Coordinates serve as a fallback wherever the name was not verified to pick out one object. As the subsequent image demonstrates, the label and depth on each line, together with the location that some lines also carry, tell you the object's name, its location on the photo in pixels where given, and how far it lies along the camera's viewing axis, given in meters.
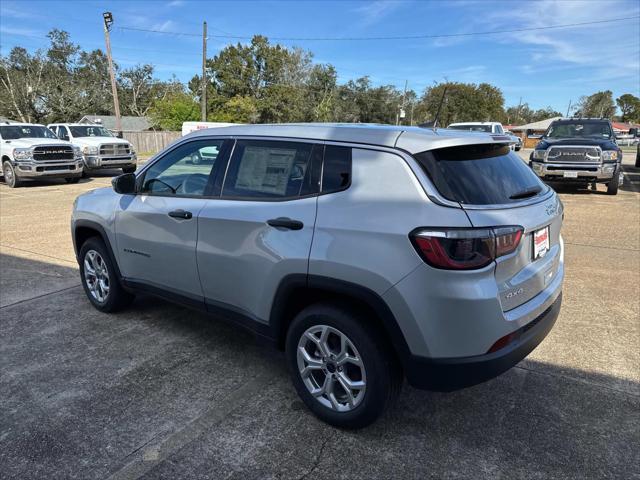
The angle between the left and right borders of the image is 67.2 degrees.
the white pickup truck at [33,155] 14.54
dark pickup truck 11.60
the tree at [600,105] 93.75
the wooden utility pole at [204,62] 30.88
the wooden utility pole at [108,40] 26.20
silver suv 2.32
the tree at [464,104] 74.50
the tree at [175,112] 44.31
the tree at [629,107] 90.38
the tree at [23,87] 56.09
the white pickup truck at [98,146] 17.31
